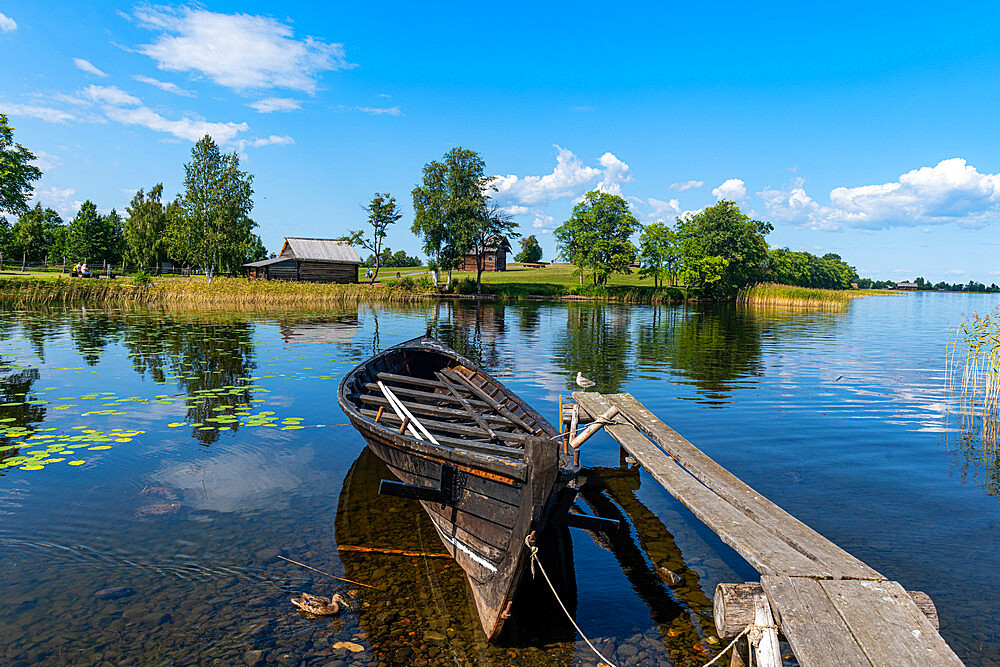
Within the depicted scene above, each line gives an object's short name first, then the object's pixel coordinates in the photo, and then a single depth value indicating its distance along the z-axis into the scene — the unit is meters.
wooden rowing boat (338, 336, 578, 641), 4.34
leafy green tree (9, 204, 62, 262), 67.38
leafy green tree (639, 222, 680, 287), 69.50
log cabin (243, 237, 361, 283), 63.06
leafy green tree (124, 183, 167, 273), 66.12
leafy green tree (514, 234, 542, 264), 113.31
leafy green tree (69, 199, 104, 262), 65.75
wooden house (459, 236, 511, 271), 72.38
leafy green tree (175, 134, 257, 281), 54.16
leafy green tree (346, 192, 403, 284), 67.62
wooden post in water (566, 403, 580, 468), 6.34
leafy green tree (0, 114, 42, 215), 43.09
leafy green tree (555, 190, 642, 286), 68.69
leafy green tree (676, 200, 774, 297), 67.81
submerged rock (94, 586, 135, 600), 5.20
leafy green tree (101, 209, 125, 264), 70.00
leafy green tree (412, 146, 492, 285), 62.66
